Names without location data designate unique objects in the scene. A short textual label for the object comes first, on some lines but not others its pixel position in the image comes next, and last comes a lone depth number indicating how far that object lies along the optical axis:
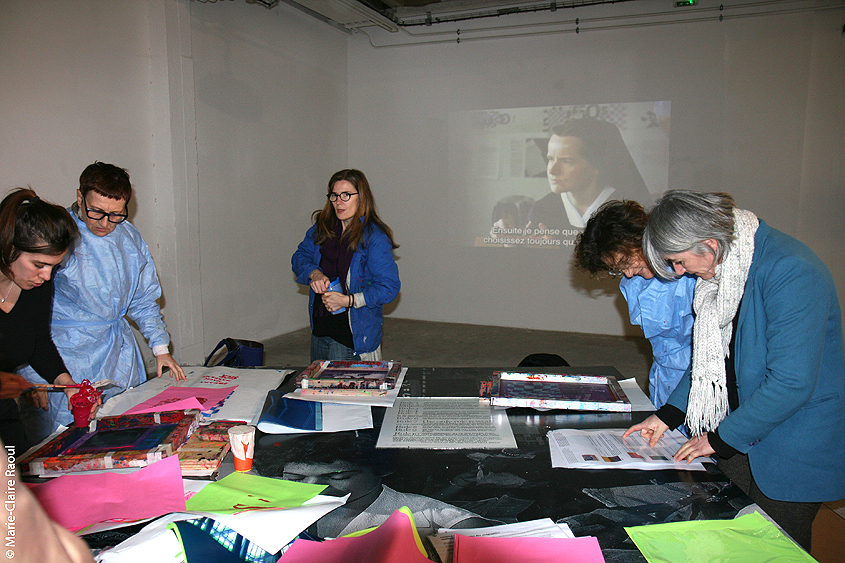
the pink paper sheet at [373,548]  0.90
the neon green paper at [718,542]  0.94
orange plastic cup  1.24
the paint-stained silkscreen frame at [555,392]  1.61
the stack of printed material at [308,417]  1.49
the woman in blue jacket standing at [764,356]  1.20
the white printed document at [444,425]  1.40
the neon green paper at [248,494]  1.08
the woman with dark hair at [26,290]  1.46
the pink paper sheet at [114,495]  1.05
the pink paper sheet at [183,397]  1.61
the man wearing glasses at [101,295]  1.79
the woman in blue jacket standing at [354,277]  2.42
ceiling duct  4.98
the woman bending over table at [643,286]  1.83
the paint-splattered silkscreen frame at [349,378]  1.75
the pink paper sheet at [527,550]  0.93
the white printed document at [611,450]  1.26
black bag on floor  2.25
